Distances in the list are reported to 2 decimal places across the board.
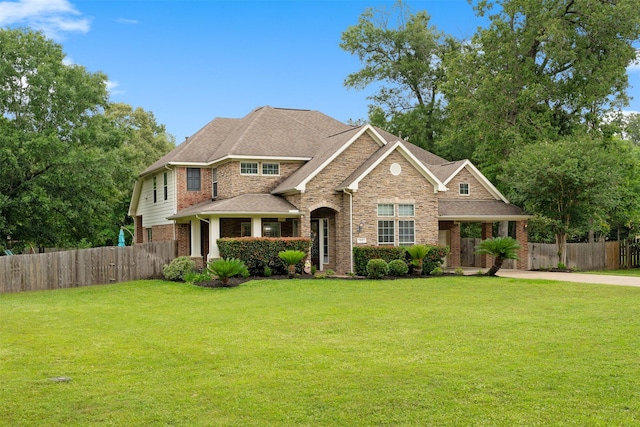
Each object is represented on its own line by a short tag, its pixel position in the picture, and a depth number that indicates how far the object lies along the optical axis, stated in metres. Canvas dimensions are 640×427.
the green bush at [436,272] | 26.06
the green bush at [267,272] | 24.75
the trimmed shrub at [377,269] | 24.42
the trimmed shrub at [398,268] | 25.11
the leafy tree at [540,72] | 35.06
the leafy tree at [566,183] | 29.56
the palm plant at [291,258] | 24.30
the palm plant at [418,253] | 25.66
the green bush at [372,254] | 26.20
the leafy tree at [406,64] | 45.97
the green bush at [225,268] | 22.33
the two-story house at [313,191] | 27.08
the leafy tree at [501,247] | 24.88
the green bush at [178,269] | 25.98
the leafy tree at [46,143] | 31.11
